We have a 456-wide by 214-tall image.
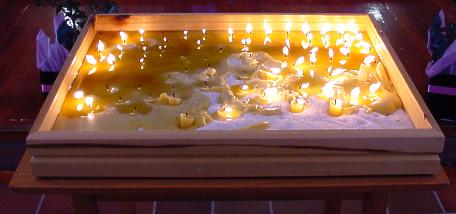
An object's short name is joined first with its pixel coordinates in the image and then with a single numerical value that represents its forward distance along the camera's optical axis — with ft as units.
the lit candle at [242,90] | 5.92
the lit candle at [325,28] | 7.06
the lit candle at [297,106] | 5.54
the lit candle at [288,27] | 7.07
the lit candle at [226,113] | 5.47
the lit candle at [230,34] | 6.93
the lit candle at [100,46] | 6.60
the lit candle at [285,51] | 6.63
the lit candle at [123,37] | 6.91
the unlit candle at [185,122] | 5.27
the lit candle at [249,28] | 7.05
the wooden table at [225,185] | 4.80
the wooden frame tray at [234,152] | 4.72
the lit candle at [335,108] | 5.48
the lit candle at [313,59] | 6.41
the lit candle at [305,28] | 7.00
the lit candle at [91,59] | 6.29
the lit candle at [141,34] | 6.89
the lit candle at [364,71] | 6.05
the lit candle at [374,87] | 5.81
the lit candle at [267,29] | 7.06
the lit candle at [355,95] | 5.74
